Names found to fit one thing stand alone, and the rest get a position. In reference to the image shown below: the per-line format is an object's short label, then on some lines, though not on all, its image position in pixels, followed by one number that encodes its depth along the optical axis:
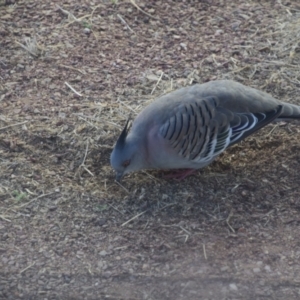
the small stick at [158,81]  13.58
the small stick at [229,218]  10.95
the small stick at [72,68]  13.98
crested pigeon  11.58
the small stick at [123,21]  14.99
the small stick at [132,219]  11.03
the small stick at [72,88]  13.49
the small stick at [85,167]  11.92
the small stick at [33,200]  11.33
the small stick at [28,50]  14.26
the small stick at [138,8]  15.34
